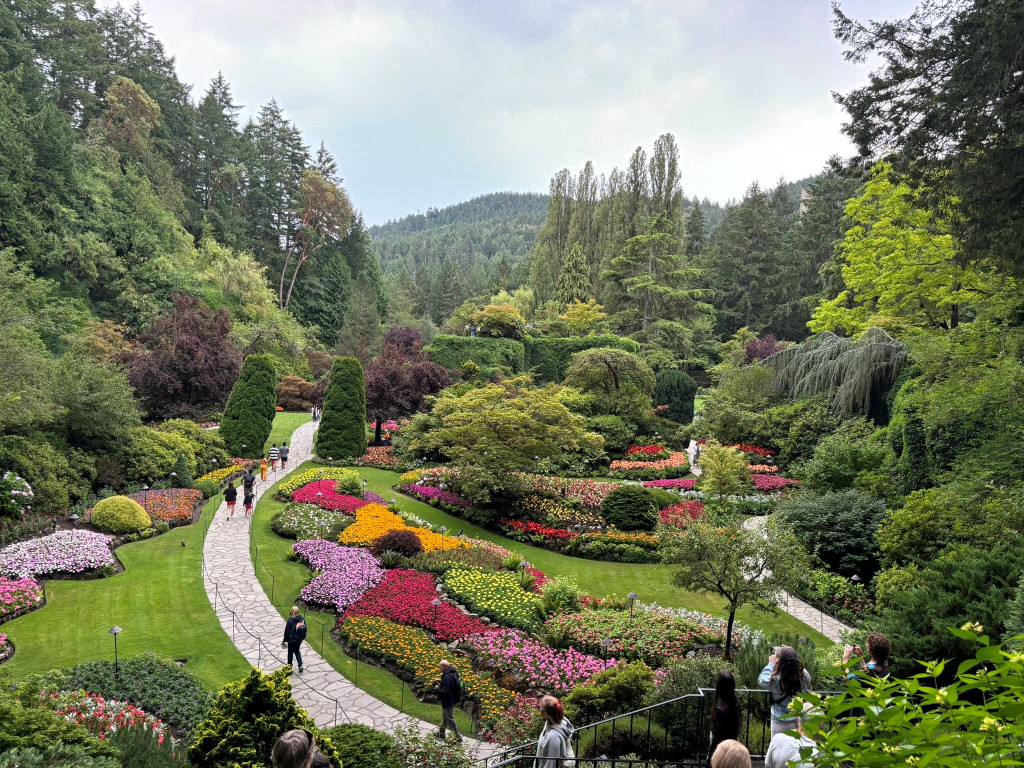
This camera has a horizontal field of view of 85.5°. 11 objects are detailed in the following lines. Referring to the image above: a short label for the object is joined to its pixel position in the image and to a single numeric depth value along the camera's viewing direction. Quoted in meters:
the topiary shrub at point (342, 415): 23.77
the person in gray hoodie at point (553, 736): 5.23
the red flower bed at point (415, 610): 11.14
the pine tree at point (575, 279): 47.56
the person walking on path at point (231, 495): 16.44
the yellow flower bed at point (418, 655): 8.96
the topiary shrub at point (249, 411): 22.64
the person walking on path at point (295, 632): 9.33
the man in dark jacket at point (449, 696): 8.05
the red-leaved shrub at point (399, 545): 14.38
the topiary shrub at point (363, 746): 6.32
